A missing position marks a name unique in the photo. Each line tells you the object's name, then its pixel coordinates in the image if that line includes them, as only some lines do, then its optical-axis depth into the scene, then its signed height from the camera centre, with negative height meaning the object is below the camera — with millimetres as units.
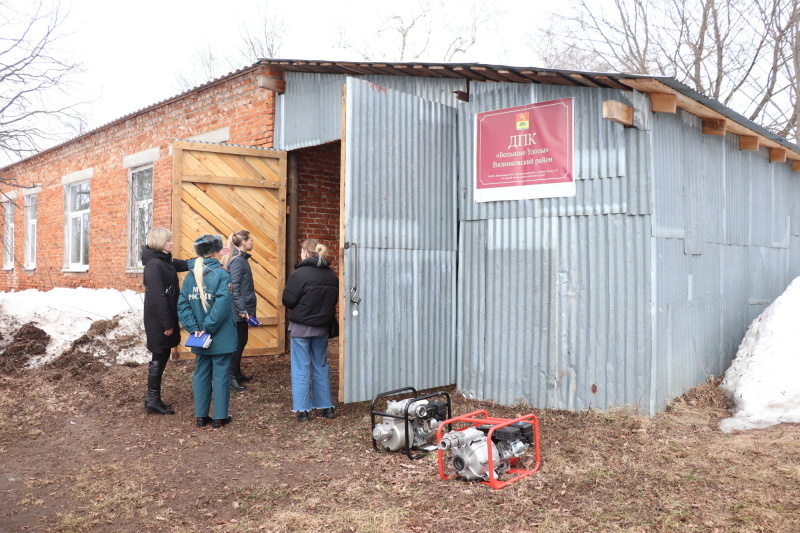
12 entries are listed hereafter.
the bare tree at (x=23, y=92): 9211 +2696
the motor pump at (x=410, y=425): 5188 -1301
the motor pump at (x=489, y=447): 4480 -1298
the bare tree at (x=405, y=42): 24625 +9060
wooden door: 8211 +894
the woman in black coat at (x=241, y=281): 7117 -105
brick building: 6062 +459
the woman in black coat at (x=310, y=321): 6109 -483
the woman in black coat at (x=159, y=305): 6246 -326
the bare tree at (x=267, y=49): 28075 +10046
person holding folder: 5867 -464
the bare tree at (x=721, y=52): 16484 +6091
